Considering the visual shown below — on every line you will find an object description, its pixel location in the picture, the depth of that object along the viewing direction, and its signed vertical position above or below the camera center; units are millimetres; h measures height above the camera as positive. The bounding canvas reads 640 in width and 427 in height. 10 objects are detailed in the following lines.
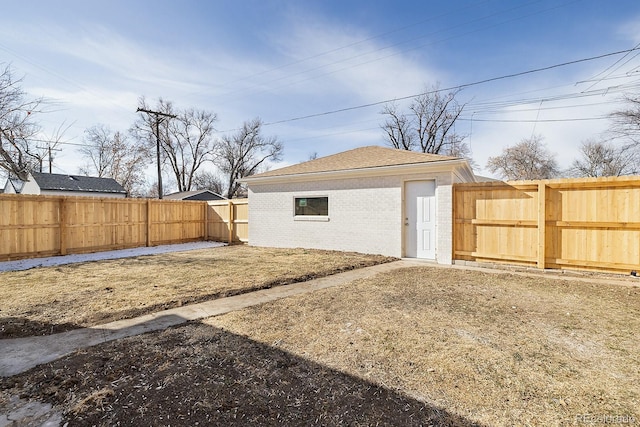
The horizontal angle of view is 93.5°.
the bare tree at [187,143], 33312 +7866
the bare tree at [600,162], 22922 +4510
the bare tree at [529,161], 32844 +5559
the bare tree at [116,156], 29031 +5607
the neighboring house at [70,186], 22478 +2095
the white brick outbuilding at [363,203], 8234 +273
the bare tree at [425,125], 30019 +9045
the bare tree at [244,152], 36719 +7427
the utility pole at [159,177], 20266 +2367
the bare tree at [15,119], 8906 +2902
